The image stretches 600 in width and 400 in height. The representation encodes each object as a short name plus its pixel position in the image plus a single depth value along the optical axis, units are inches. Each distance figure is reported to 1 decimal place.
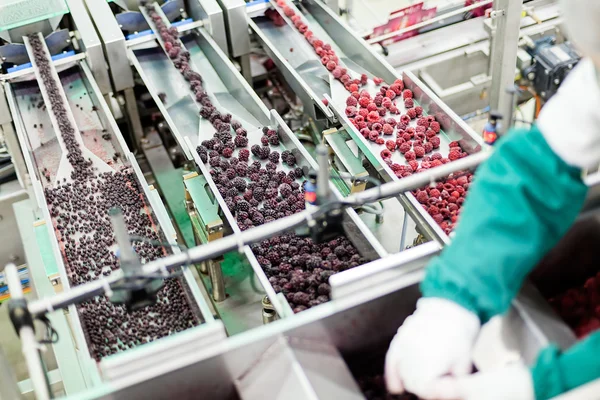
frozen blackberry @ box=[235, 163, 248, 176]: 114.6
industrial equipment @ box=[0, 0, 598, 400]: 64.4
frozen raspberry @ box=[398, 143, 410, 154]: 114.8
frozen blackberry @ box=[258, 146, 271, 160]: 117.6
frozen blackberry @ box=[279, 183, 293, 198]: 110.1
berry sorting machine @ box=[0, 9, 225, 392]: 93.5
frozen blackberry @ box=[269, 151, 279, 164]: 116.8
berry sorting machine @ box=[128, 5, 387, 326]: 102.4
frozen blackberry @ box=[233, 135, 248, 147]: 119.9
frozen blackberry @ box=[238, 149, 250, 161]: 117.6
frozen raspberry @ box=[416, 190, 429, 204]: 105.0
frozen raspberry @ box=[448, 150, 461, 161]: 111.8
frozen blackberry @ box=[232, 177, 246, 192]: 111.5
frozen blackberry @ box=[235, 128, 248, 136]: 121.4
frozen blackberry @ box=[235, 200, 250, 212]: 107.9
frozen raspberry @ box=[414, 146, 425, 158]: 113.7
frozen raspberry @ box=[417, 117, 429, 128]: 119.6
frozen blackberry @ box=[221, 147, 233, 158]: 117.8
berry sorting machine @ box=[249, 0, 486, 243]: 112.8
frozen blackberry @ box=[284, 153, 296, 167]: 116.1
